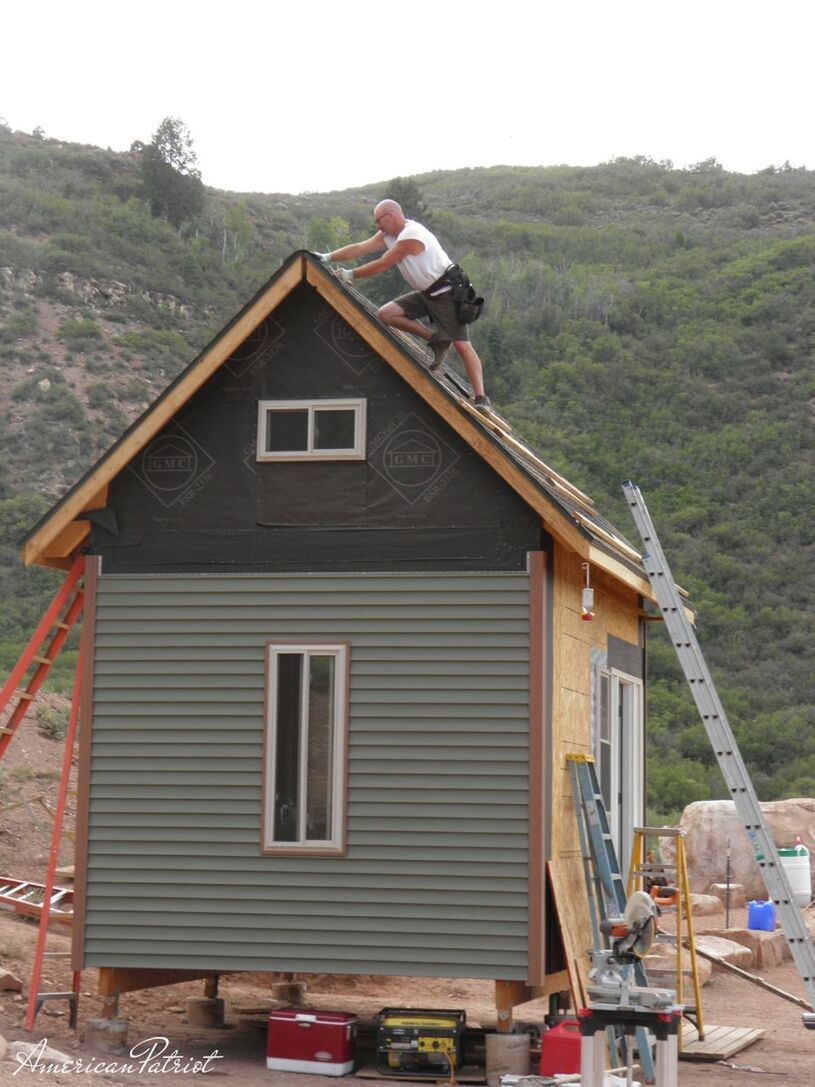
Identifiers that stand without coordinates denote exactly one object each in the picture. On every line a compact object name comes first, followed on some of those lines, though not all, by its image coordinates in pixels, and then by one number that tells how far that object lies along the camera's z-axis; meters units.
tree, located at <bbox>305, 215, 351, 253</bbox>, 62.97
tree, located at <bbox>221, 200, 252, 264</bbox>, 62.09
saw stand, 9.13
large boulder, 25.03
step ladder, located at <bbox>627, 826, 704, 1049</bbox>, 13.31
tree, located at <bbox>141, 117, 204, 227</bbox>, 62.47
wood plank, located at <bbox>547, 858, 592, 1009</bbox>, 12.06
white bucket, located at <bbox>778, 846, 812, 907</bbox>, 23.47
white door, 15.00
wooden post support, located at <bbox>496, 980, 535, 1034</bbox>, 12.10
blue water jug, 21.84
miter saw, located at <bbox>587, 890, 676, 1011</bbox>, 9.30
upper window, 12.98
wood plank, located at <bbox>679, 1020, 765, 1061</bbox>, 13.52
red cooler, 12.16
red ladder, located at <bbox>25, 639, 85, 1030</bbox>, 12.59
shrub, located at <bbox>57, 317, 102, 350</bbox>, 49.69
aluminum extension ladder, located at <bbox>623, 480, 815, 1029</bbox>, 12.26
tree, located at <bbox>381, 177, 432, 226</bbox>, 64.25
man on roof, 13.05
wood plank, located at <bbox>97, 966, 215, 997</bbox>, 12.72
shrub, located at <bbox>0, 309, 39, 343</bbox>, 49.16
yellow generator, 12.12
